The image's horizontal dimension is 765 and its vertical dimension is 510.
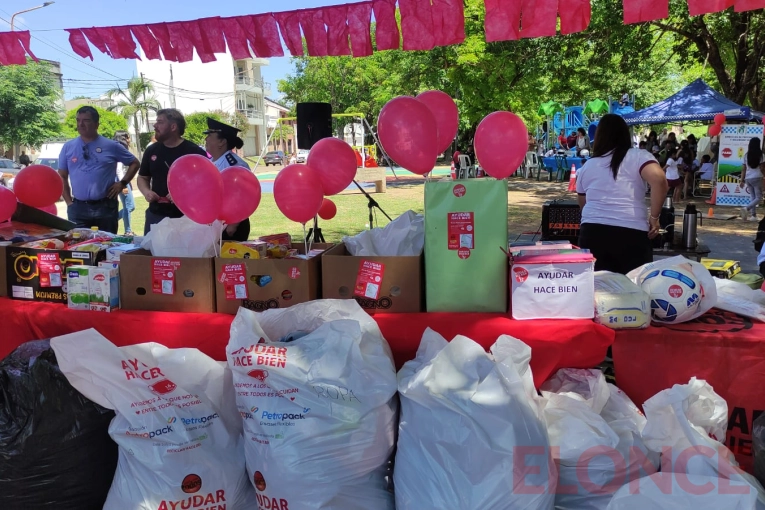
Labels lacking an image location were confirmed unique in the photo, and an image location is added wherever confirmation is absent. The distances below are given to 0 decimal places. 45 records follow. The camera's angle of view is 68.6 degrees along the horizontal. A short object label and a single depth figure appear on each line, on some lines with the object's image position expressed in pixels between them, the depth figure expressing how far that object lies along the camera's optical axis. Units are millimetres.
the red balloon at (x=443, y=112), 2729
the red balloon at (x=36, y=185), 3270
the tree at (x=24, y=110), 30984
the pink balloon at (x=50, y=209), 3561
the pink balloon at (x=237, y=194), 2604
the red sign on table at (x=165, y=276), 2502
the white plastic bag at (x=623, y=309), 2150
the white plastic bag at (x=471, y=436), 1758
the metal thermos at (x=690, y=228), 4750
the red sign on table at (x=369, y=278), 2350
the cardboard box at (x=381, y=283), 2338
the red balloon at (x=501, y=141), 2365
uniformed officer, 4094
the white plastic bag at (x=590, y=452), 1907
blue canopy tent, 12384
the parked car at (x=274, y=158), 39500
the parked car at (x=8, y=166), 19353
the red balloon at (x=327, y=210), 3623
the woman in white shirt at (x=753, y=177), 10789
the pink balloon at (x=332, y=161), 2633
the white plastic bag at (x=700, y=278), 2230
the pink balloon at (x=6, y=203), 3018
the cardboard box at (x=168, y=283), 2477
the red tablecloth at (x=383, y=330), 2145
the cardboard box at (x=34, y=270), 2631
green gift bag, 2201
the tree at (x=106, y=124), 34094
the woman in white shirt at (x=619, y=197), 3234
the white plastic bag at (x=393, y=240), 2547
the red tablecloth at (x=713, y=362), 2096
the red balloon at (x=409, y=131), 2348
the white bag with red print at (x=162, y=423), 1991
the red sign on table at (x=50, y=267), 2646
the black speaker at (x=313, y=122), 5906
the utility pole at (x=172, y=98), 46619
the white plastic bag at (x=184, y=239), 2586
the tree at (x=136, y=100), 40000
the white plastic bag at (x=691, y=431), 1825
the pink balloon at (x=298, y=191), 2539
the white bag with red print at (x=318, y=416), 1899
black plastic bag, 2113
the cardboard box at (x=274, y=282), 2389
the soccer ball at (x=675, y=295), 2162
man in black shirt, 4492
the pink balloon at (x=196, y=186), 2402
